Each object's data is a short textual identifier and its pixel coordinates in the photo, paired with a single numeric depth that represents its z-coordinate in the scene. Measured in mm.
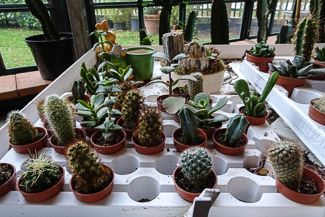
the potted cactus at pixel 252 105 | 778
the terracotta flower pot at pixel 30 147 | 687
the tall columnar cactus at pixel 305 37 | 1109
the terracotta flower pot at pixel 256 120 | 798
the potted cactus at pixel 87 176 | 519
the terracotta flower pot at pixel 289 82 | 958
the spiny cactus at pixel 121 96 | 840
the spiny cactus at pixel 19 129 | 665
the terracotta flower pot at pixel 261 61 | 1158
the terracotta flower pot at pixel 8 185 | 560
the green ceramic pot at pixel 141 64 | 1115
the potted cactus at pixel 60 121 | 663
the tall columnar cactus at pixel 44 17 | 1269
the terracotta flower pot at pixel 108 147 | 688
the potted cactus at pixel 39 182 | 534
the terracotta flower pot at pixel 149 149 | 681
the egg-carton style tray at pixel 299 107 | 699
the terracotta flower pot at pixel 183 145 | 679
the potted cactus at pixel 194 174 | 516
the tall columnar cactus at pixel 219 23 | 1555
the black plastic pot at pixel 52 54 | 1423
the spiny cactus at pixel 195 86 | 852
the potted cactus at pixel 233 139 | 653
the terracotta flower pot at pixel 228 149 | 675
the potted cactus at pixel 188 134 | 666
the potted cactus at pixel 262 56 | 1159
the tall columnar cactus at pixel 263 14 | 1574
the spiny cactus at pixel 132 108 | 741
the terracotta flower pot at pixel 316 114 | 716
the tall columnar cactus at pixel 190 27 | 1662
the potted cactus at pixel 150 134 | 657
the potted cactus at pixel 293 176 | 518
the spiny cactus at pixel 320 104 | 734
